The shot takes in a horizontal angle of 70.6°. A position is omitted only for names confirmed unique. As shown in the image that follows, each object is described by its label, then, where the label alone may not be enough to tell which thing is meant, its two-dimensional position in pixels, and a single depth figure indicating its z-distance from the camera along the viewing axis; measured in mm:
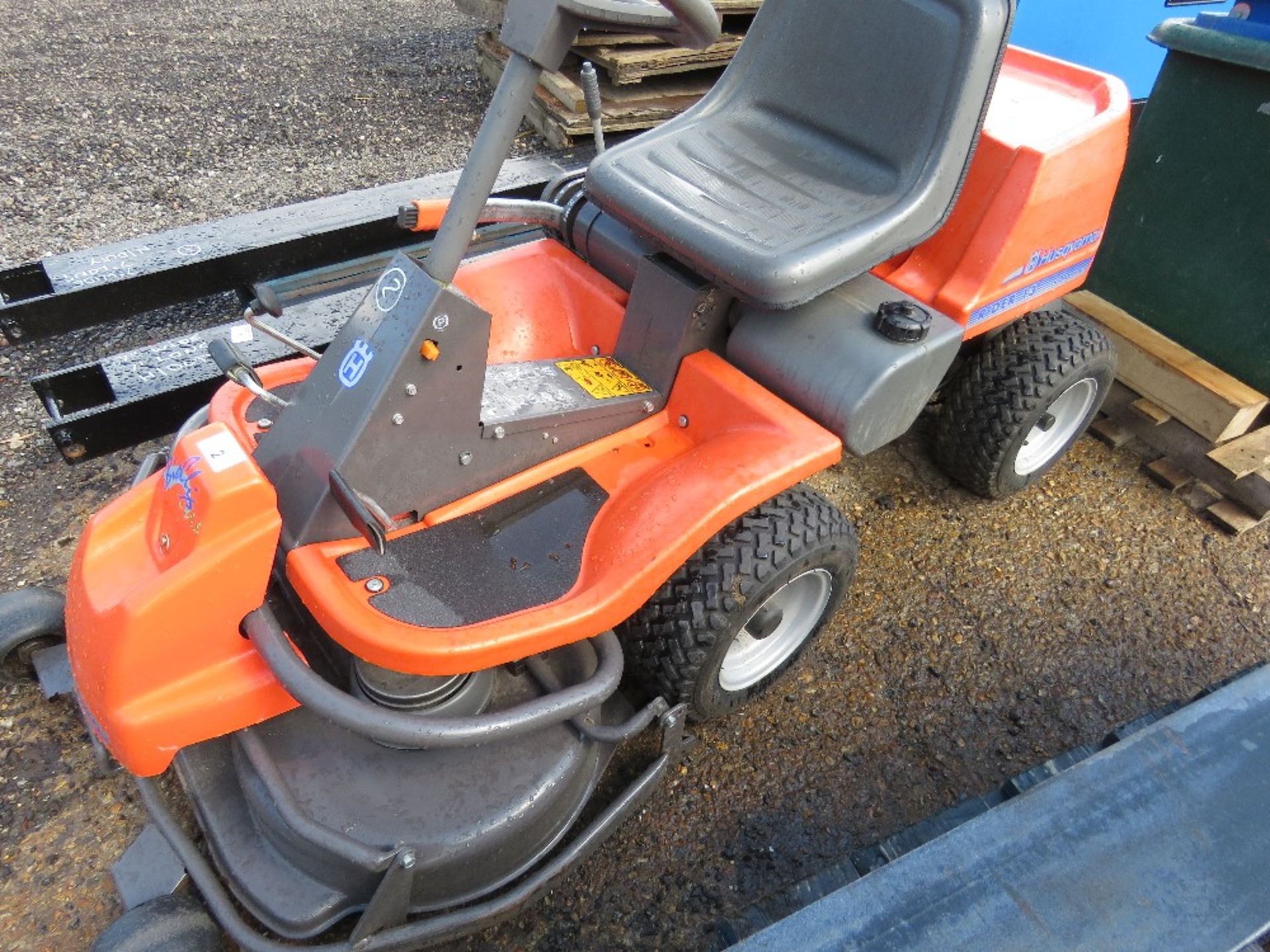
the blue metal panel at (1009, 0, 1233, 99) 3221
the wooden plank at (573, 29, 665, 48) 3308
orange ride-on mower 1328
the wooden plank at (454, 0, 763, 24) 3701
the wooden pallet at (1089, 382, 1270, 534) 2350
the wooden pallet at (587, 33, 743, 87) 3268
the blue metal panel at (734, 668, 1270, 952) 1185
